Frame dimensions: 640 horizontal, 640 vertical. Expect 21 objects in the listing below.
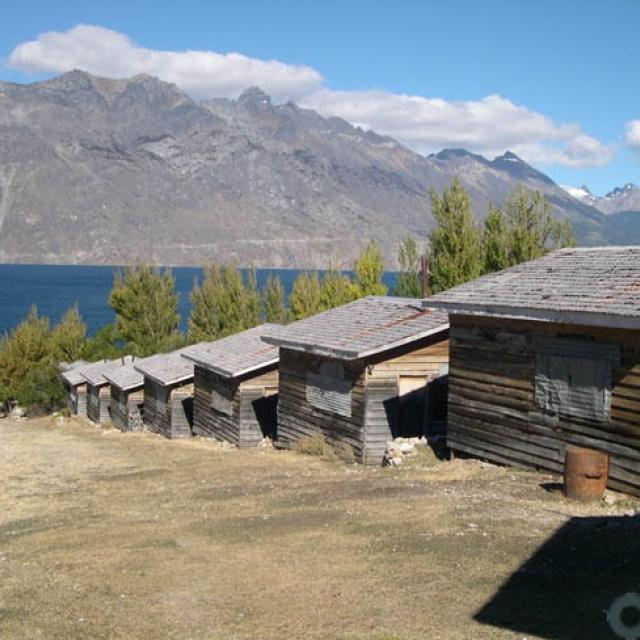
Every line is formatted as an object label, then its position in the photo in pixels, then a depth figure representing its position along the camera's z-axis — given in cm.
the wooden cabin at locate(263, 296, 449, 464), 2259
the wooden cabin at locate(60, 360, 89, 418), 5391
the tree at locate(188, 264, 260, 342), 6819
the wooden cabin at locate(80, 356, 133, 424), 4868
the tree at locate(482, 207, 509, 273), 4453
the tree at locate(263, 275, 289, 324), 6838
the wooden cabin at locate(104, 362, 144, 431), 4250
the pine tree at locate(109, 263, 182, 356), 7194
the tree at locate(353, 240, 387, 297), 5750
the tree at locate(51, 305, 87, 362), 6656
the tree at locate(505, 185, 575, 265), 4375
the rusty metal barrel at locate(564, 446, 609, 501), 1490
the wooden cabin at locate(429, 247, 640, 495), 1549
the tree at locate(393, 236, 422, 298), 5188
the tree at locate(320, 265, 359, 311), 6008
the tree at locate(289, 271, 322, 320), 6384
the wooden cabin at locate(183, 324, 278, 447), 3012
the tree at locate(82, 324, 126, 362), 6788
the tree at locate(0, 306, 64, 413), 6103
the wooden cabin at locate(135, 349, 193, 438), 3678
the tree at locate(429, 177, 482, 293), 4550
